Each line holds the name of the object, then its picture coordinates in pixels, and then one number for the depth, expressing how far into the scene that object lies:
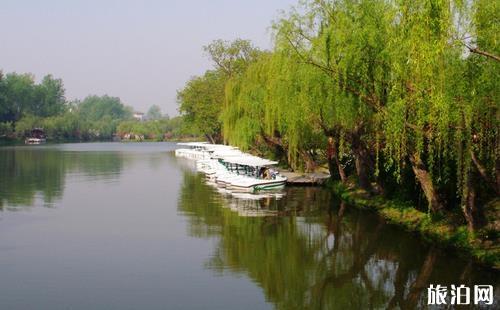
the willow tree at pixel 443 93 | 14.57
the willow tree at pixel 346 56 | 21.25
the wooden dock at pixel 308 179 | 40.62
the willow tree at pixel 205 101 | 83.62
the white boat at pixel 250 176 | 37.78
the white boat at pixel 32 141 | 139.89
